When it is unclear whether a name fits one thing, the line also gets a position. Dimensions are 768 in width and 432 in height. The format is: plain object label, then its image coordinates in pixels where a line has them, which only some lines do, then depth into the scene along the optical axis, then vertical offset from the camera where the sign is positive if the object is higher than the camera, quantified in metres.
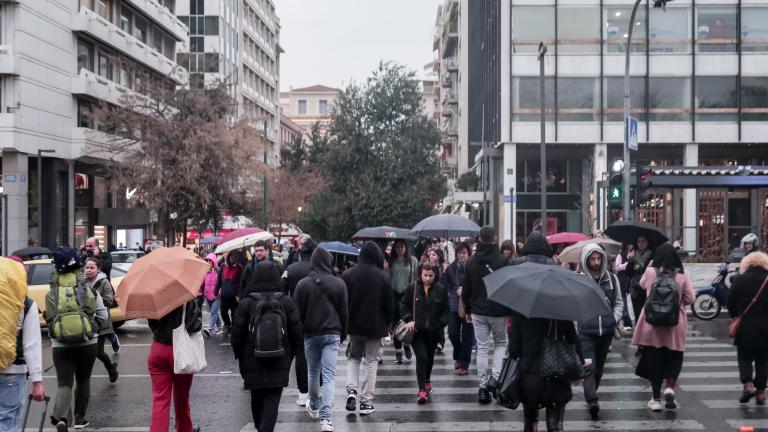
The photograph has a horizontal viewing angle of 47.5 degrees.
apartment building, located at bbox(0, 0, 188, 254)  33.44 +4.56
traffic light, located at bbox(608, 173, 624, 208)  21.00 +0.44
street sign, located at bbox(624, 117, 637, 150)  22.34 +1.93
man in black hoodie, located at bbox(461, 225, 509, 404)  10.25 -1.20
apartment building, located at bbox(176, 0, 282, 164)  74.00 +15.06
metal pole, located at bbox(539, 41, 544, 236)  25.16 +1.95
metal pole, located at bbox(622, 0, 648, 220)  21.69 +1.14
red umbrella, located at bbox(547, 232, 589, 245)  16.97 -0.57
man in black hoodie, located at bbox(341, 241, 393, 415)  9.55 -1.18
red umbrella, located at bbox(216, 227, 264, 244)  16.33 -0.44
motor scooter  18.66 -1.92
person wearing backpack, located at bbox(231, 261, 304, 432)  7.35 -1.11
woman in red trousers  7.30 -1.26
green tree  46.03 +2.67
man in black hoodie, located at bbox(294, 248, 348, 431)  8.84 -1.03
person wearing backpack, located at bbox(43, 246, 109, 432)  8.24 -1.12
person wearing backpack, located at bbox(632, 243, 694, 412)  9.45 -1.33
